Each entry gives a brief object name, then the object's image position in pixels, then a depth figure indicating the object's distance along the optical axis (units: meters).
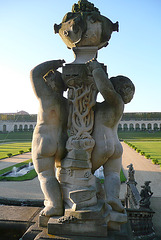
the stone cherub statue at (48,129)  2.42
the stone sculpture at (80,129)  2.35
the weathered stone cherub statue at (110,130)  2.42
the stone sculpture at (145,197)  5.71
